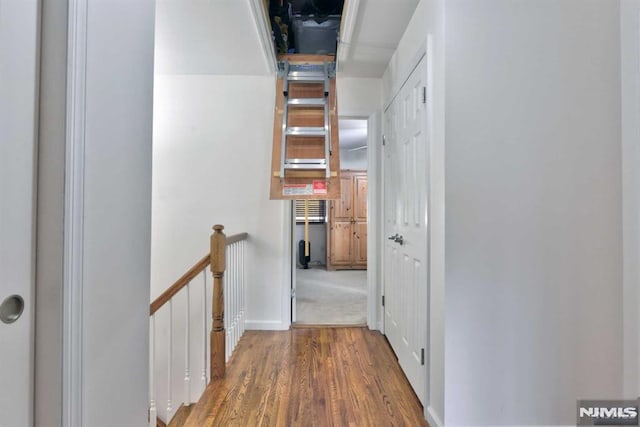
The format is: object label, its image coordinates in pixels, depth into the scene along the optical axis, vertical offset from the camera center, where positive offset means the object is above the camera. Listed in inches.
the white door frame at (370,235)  115.0 -6.2
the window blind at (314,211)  265.3 +6.3
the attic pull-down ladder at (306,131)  98.6 +28.6
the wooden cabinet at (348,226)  250.1 -6.1
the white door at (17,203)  22.2 +1.1
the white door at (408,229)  70.8 -2.9
